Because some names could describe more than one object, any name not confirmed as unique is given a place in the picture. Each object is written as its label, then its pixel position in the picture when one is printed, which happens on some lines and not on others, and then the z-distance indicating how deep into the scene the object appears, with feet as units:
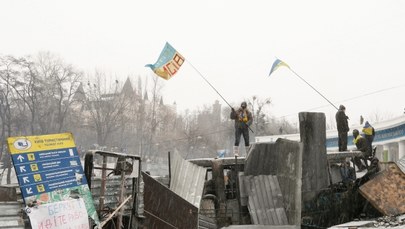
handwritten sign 18.03
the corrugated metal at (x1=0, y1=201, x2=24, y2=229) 18.15
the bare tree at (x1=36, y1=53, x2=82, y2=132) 158.30
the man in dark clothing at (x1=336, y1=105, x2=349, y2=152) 52.85
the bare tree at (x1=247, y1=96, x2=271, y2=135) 201.38
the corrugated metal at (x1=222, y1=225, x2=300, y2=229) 32.32
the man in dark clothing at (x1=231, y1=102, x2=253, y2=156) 46.01
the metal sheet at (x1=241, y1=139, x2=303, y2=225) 33.86
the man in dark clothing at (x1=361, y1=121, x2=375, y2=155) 58.13
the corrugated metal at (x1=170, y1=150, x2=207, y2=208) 37.22
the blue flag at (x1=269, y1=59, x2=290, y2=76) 55.41
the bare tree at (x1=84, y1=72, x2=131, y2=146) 174.91
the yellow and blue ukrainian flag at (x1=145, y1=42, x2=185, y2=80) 47.80
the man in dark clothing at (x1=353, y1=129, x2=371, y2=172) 49.48
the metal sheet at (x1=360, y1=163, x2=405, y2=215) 28.73
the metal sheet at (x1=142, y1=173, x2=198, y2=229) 28.27
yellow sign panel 18.29
